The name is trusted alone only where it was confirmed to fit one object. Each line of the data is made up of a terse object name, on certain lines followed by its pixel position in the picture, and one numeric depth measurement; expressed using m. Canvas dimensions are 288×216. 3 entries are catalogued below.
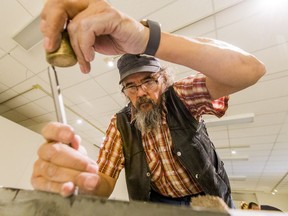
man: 0.42
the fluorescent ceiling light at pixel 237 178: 8.01
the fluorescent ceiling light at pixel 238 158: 5.93
